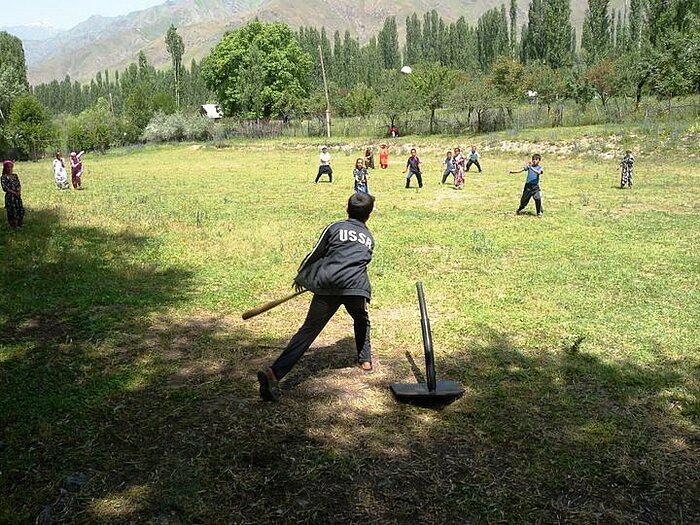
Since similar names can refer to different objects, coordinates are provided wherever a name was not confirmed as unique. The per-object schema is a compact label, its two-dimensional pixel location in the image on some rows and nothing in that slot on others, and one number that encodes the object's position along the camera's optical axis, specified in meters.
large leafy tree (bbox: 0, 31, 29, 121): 55.47
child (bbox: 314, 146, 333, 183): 22.83
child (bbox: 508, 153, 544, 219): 14.69
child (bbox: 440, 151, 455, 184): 21.56
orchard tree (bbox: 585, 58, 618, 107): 42.56
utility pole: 50.69
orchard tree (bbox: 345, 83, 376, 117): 64.44
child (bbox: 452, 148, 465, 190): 21.27
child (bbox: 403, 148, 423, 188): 20.77
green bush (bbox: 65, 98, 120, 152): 66.44
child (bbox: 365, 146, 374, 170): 26.81
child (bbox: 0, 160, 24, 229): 13.42
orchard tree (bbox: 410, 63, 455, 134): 45.16
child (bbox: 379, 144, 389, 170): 29.41
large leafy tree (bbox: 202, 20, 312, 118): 60.22
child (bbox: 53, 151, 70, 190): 22.06
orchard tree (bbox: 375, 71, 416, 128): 46.41
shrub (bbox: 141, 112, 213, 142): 62.44
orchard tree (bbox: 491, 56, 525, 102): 46.61
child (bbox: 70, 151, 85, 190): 22.06
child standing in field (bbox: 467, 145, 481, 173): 26.45
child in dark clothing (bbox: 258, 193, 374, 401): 5.27
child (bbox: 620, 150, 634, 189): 19.50
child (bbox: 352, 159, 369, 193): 18.14
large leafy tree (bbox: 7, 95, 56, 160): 52.72
